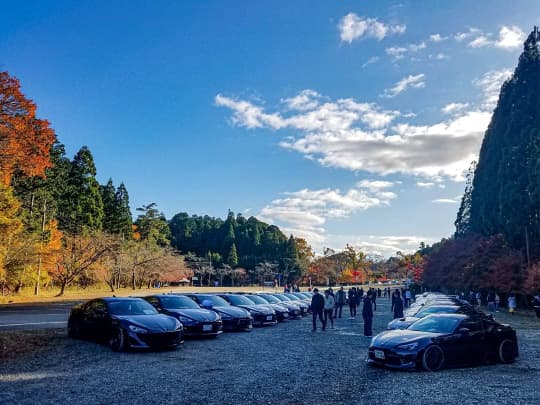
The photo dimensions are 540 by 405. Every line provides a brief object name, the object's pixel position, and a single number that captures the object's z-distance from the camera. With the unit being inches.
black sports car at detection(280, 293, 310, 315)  915.4
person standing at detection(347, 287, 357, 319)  932.6
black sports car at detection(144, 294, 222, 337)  487.5
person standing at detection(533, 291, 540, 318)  900.6
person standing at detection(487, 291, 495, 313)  1144.8
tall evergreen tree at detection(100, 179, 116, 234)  2490.2
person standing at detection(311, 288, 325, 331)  605.3
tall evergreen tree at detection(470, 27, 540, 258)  1029.2
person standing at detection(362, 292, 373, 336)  571.8
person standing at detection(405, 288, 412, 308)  1406.3
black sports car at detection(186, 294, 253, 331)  583.2
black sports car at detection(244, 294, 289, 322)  749.9
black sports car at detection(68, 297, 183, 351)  393.4
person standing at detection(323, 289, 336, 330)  644.9
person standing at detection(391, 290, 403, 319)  690.8
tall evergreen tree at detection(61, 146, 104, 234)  2038.6
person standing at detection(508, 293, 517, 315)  1089.4
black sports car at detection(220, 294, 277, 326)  674.8
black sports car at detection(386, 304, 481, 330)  422.8
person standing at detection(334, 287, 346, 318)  885.5
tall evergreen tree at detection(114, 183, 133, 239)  2536.9
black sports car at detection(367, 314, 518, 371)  328.5
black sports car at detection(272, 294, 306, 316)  871.6
